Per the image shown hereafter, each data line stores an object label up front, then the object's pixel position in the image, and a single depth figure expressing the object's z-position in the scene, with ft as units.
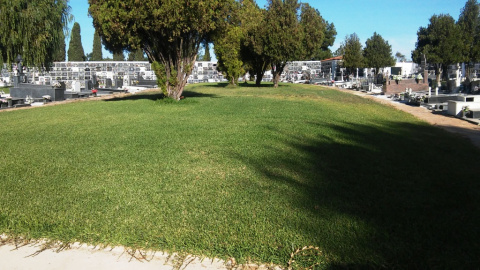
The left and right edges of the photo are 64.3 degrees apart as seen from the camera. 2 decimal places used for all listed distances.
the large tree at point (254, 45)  98.94
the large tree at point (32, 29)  50.31
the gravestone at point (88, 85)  84.75
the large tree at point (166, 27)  45.75
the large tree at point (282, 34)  95.30
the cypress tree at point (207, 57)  209.87
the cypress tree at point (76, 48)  211.20
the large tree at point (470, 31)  116.26
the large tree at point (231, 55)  99.25
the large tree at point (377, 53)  152.92
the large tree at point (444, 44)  112.98
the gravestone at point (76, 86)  81.15
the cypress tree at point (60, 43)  58.92
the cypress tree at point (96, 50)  226.79
